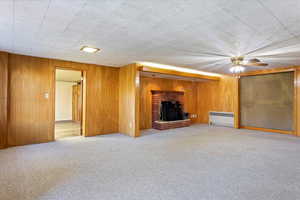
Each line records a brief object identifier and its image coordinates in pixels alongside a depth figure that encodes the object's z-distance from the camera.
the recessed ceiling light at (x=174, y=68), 5.35
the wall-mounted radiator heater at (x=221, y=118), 7.37
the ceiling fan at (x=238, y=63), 4.10
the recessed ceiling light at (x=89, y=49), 3.75
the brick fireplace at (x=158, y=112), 6.71
